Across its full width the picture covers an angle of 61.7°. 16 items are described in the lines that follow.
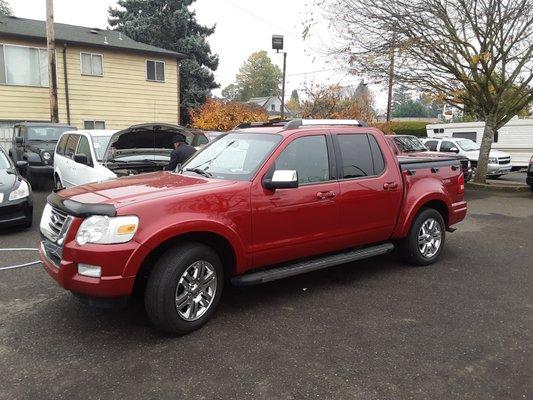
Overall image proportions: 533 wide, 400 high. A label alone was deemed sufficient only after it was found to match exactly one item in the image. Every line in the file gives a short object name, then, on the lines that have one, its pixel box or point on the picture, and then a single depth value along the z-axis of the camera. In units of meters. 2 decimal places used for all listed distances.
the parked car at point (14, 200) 7.08
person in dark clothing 7.85
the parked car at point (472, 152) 16.67
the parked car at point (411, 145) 13.60
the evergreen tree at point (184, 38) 28.89
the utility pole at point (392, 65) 12.11
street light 18.02
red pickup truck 3.50
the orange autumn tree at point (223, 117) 20.06
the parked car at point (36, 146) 11.63
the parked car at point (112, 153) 7.96
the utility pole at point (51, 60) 14.86
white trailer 18.36
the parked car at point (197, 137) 9.82
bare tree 11.61
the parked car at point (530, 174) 12.02
